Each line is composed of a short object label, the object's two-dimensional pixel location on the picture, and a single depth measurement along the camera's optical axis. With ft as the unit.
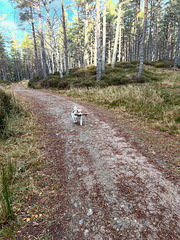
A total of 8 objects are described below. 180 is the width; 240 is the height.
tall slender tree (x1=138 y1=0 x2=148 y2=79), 37.24
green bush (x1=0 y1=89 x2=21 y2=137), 15.98
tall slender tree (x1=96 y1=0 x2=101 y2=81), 39.23
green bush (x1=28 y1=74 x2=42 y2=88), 68.34
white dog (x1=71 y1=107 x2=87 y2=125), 16.89
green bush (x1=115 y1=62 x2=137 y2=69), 61.76
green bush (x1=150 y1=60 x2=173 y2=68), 68.13
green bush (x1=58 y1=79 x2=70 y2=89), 45.83
